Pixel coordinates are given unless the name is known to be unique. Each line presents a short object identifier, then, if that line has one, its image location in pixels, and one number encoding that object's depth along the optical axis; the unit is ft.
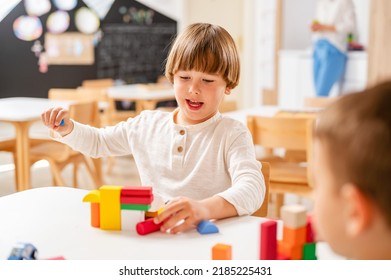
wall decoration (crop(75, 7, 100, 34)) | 26.10
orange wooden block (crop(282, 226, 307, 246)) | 5.02
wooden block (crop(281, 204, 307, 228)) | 4.97
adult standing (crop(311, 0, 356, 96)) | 22.50
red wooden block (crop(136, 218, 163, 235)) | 5.67
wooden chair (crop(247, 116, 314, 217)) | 11.03
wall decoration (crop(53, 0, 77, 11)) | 25.45
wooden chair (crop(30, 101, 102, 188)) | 14.17
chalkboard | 27.21
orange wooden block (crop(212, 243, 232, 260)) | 5.13
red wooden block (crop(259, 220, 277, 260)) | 5.07
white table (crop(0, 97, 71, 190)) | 13.44
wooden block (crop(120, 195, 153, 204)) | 5.60
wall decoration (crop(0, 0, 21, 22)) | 23.41
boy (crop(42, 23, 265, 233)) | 6.64
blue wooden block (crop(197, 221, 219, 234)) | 5.69
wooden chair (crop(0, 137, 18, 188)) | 14.48
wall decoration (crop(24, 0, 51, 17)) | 24.43
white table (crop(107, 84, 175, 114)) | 19.14
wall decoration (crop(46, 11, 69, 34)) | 25.30
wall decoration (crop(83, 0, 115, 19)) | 26.44
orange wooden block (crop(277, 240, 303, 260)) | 5.04
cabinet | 23.03
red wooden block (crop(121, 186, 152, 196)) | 5.61
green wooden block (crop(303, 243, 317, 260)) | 5.03
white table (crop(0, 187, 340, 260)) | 5.44
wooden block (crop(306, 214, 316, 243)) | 5.08
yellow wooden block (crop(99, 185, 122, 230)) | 5.69
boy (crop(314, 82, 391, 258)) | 4.27
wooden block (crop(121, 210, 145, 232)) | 5.72
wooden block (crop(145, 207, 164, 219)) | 5.77
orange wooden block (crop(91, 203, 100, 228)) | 5.77
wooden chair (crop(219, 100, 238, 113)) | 14.68
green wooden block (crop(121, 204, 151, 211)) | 5.62
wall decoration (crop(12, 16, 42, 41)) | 24.17
